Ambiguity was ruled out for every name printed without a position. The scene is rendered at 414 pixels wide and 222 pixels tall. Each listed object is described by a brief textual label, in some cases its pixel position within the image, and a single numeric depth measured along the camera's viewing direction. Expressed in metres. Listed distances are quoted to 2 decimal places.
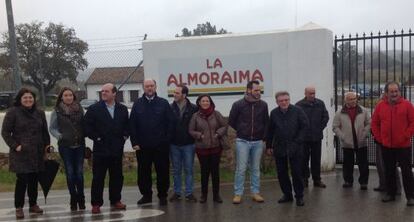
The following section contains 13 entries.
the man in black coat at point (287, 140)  7.15
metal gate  8.98
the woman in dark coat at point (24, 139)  6.80
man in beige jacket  7.92
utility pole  9.47
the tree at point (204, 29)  74.19
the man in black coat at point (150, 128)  7.23
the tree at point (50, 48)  35.78
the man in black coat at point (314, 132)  8.09
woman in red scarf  7.28
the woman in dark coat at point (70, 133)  6.97
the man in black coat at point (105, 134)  6.95
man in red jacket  6.81
